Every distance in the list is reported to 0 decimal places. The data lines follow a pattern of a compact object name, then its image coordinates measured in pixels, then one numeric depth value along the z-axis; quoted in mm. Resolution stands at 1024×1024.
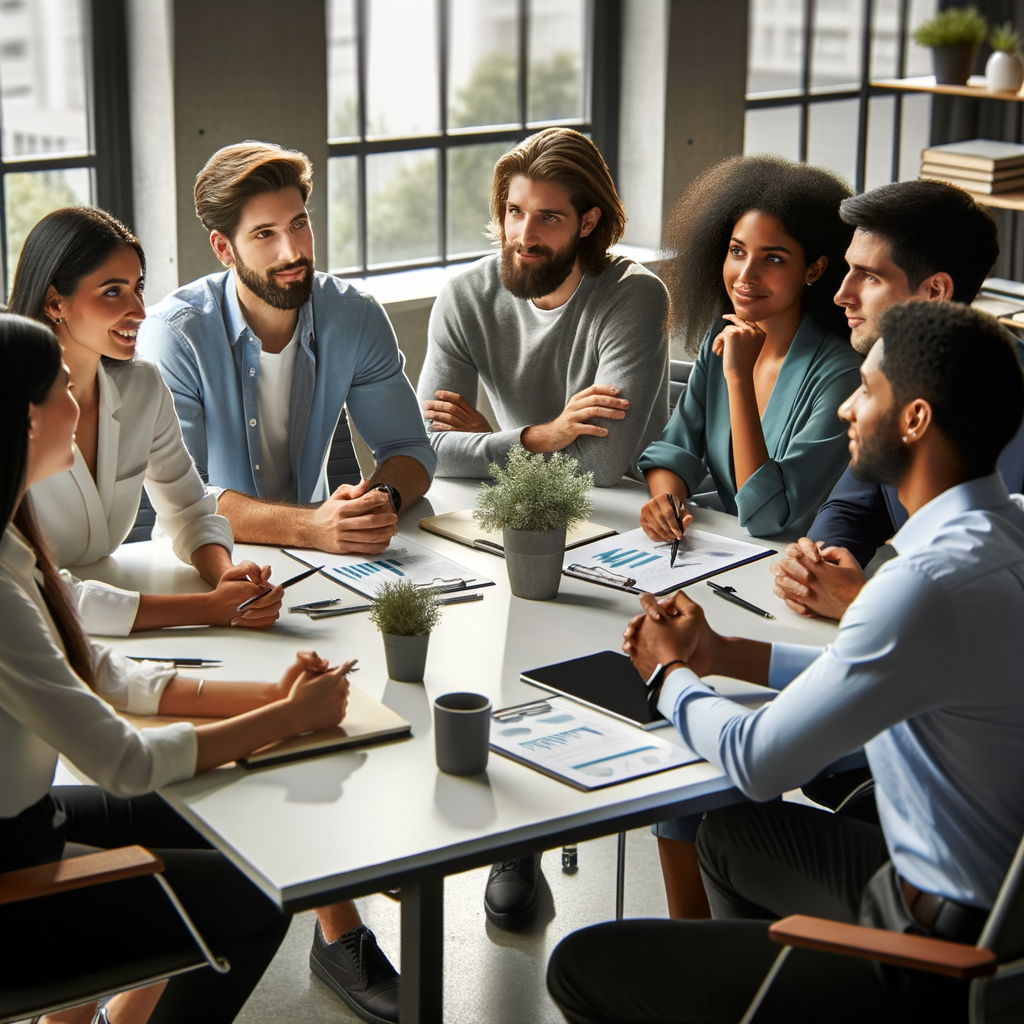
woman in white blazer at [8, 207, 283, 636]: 2377
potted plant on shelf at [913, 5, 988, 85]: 5531
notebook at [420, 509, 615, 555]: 2518
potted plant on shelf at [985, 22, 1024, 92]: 5328
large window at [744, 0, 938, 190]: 5750
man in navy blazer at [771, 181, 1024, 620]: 2434
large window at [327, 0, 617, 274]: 4688
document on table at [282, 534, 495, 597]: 2299
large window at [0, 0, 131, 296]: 3900
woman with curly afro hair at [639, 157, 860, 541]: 2654
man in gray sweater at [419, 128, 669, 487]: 3131
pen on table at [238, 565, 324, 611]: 2123
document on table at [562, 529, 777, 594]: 2330
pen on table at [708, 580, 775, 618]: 2193
